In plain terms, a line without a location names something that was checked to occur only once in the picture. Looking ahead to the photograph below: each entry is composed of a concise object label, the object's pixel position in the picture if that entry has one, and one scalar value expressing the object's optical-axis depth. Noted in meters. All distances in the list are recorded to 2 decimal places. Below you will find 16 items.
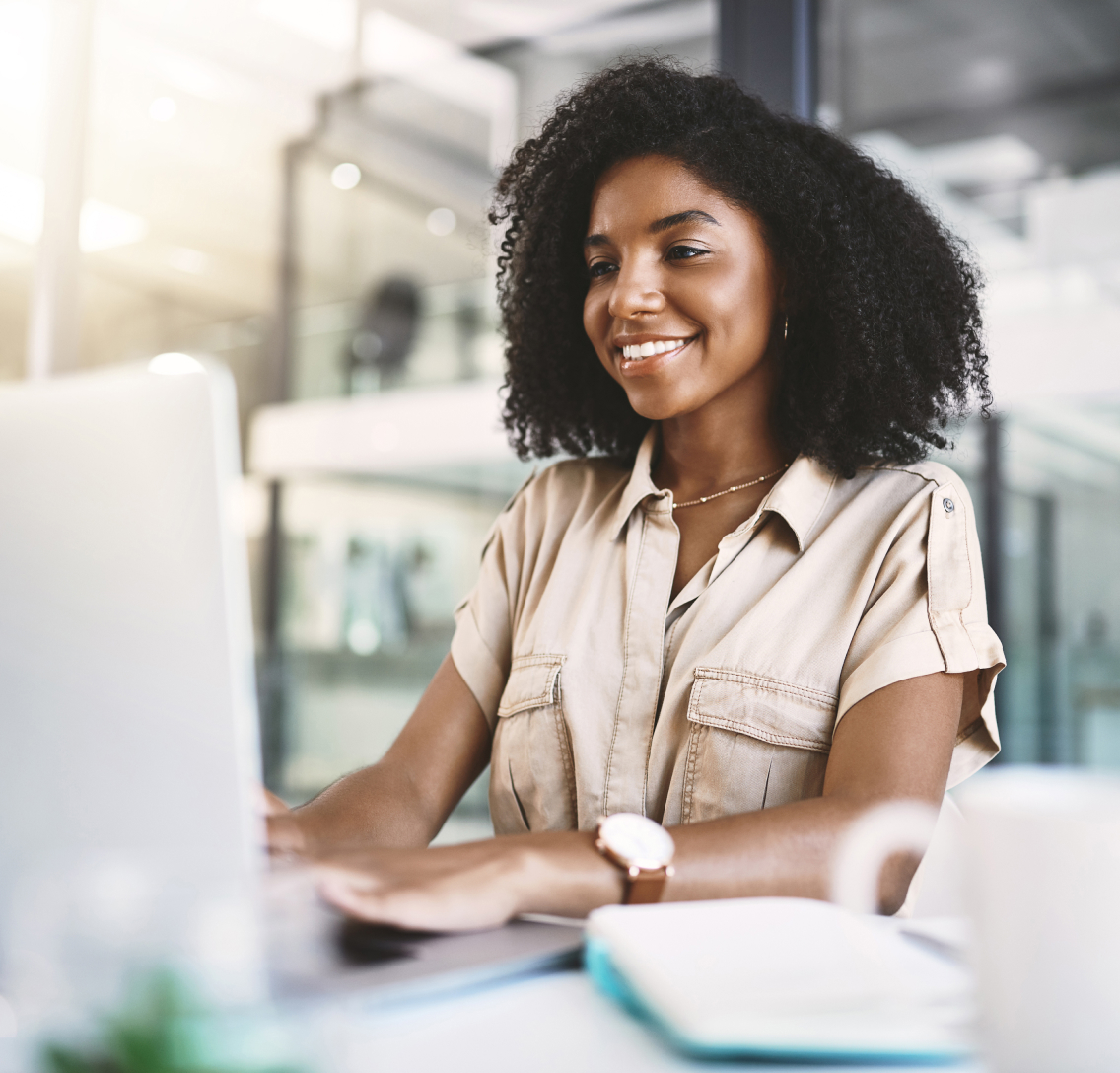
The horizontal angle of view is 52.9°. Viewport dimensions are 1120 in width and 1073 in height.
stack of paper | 0.54
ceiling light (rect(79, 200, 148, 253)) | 3.45
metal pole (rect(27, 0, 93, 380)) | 3.37
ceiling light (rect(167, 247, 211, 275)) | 3.45
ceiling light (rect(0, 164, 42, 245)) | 3.41
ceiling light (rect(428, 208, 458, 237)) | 3.27
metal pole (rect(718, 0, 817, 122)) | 2.21
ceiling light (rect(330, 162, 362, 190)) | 3.41
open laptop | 0.55
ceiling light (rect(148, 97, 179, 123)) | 3.40
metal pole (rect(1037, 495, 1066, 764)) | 2.43
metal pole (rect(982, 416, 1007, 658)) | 2.46
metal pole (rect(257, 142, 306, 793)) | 3.39
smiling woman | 1.20
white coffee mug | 0.49
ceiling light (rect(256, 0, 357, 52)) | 3.27
